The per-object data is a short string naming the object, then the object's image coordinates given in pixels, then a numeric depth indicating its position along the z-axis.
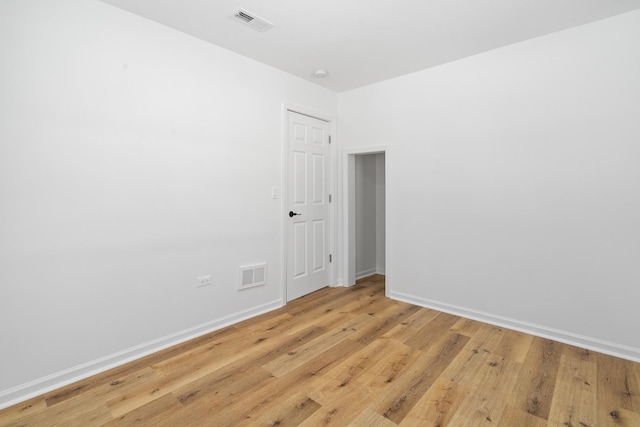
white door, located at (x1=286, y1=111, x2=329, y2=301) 3.63
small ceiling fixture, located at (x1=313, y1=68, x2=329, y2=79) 3.45
